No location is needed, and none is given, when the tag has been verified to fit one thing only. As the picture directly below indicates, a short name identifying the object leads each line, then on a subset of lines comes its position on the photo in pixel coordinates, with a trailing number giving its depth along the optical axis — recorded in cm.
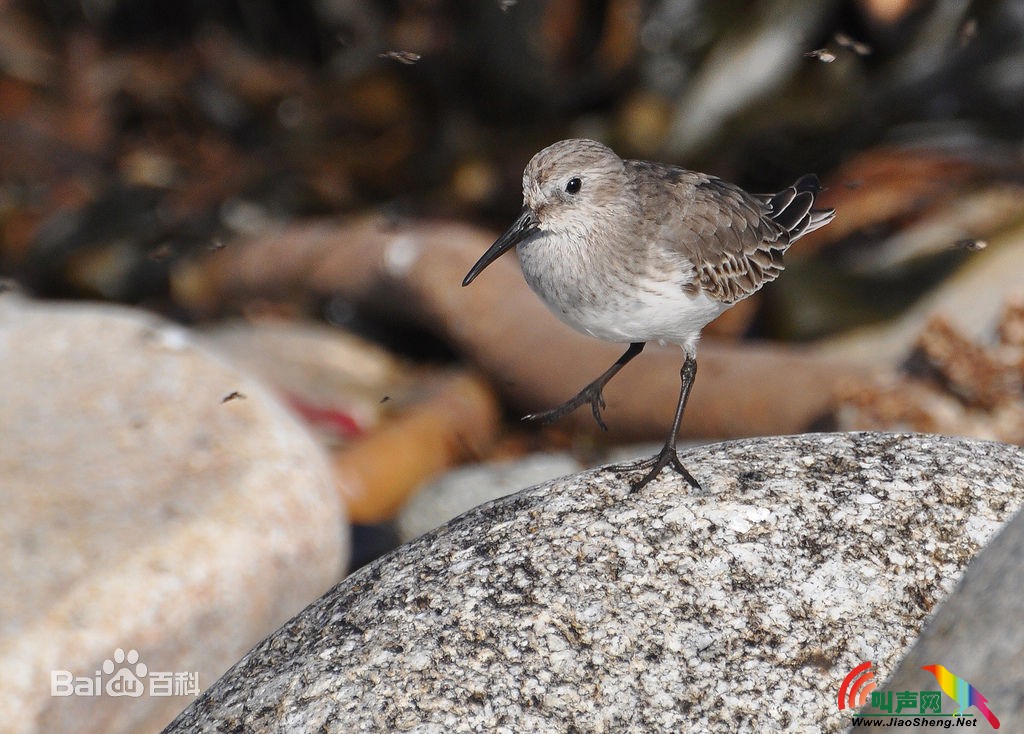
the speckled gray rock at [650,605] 625
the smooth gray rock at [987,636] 500
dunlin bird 780
